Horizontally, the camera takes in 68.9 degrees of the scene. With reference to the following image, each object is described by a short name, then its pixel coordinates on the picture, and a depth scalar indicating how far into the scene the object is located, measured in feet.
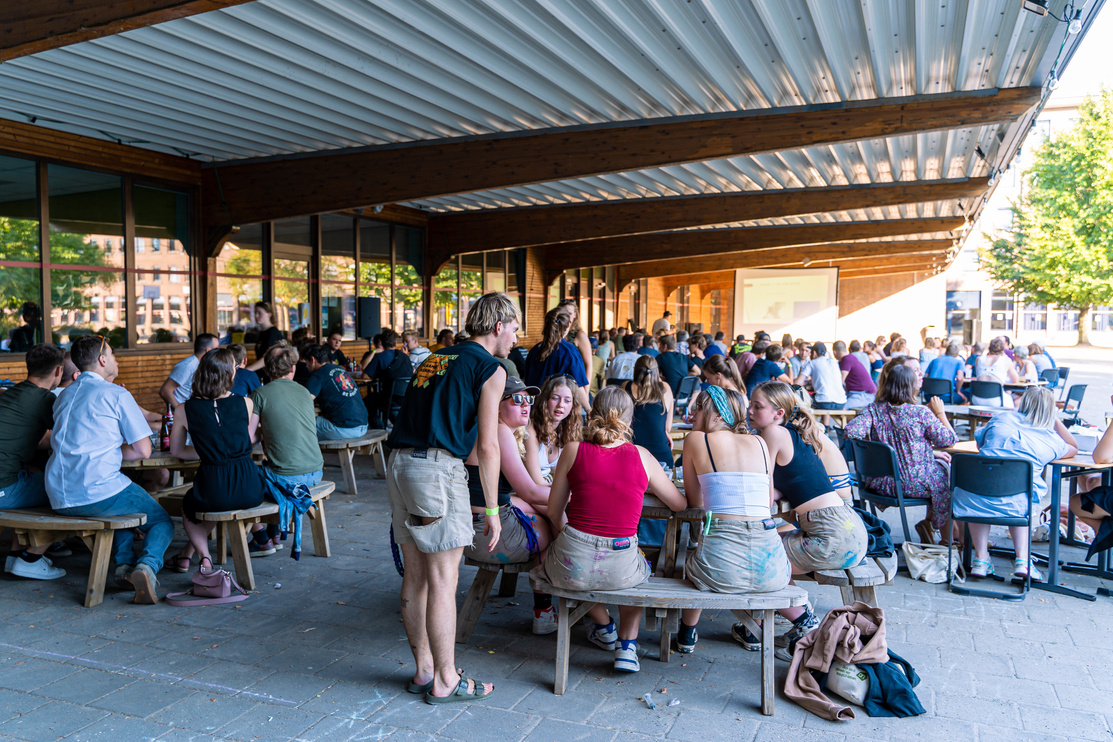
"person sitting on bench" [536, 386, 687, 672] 10.27
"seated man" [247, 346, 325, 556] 15.40
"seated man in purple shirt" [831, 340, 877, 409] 30.68
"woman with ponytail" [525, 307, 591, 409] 18.17
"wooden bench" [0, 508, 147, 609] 13.23
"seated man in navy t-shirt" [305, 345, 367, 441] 20.84
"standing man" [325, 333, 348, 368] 30.42
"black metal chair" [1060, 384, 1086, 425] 28.37
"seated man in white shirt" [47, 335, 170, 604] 13.53
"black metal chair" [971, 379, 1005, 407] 28.32
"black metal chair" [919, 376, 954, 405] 30.37
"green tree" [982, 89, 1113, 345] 93.61
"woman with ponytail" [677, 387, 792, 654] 10.30
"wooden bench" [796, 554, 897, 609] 11.56
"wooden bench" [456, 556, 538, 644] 11.92
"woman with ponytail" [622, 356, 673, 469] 16.67
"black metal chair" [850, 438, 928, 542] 15.79
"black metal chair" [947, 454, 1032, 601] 14.19
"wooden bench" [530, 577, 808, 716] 9.90
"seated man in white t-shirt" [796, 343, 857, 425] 29.53
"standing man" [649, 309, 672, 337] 33.70
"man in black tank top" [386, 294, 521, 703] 9.61
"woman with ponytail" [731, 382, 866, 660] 11.67
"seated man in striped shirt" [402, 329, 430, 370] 31.83
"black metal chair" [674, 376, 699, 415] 30.66
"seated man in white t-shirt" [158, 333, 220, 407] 18.71
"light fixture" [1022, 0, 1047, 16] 15.87
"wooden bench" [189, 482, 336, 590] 13.65
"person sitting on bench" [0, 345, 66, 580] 14.28
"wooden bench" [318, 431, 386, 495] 20.94
